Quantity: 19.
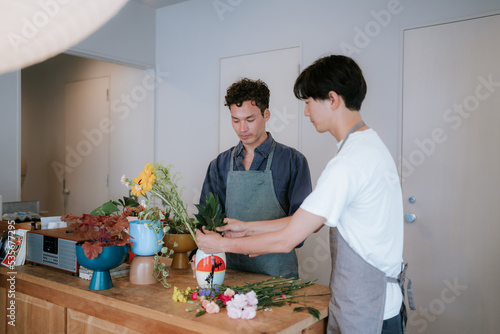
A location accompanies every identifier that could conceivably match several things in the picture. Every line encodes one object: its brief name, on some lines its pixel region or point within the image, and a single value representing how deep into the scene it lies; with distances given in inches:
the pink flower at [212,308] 55.6
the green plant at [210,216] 67.6
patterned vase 64.3
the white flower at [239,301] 54.6
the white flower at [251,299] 55.7
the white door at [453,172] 108.4
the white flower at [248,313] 53.7
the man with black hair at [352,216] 53.6
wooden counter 53.7
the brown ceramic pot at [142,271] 69.2
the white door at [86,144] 199.2
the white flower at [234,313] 53.8
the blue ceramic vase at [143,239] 68.9
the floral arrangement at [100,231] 63.4
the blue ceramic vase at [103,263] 64.1
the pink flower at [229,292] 58.4
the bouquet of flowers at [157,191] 64.8
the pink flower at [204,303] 56.7
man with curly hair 86.6
